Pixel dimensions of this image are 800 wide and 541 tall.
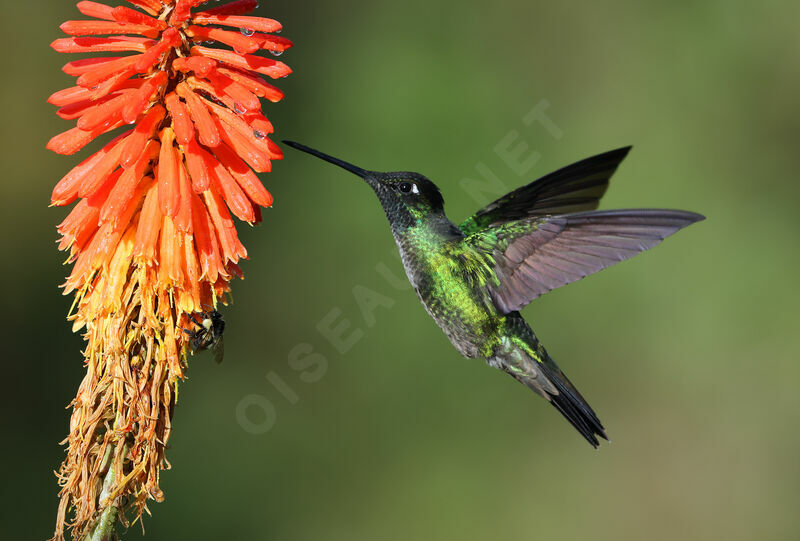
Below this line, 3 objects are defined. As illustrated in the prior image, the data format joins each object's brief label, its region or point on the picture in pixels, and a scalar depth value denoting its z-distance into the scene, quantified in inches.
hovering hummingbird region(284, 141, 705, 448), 237.8
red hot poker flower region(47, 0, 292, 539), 178.2
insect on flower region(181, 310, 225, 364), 201.0
